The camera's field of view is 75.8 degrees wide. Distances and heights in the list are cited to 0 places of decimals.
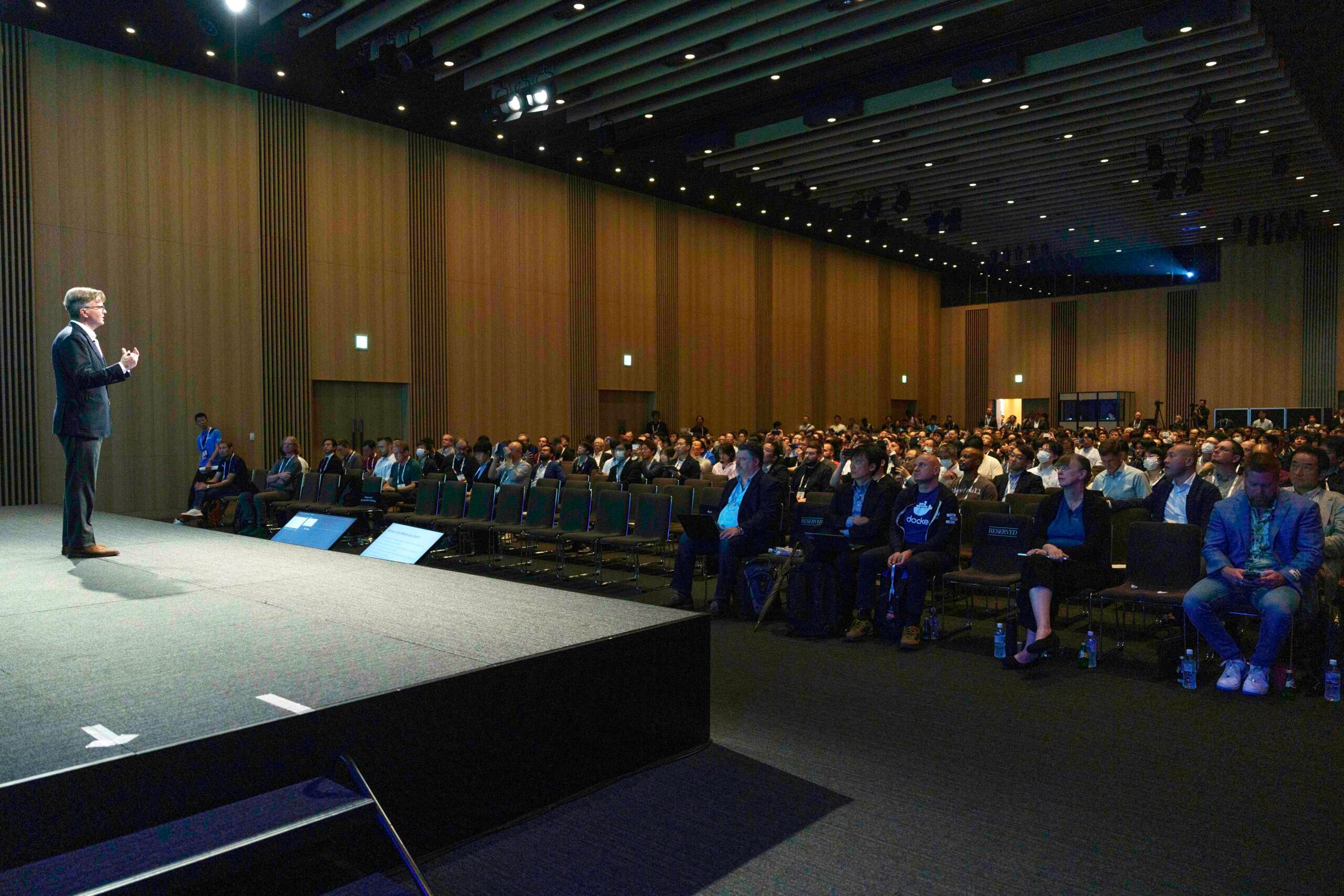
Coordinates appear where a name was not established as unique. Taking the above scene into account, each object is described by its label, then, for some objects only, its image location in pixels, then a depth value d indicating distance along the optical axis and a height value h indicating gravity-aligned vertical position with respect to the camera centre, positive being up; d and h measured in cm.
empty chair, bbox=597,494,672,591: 721 -84
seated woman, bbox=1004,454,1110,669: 493 -75
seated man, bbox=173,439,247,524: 1067 -68
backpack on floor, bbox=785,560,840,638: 562 -117
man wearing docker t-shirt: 537 -80
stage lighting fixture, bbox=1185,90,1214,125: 1083 +401
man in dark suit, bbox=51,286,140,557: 399 +21
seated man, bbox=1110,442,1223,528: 557 -47
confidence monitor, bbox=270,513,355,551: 596 -74
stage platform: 201 -74
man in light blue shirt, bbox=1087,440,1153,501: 670 -43
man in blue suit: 430 -73
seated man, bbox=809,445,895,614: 577 -62
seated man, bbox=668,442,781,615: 624 -76
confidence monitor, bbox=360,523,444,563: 565 -79
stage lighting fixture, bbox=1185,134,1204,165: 1191 +381
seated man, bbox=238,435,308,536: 1059 -77
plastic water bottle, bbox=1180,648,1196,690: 447 -128
